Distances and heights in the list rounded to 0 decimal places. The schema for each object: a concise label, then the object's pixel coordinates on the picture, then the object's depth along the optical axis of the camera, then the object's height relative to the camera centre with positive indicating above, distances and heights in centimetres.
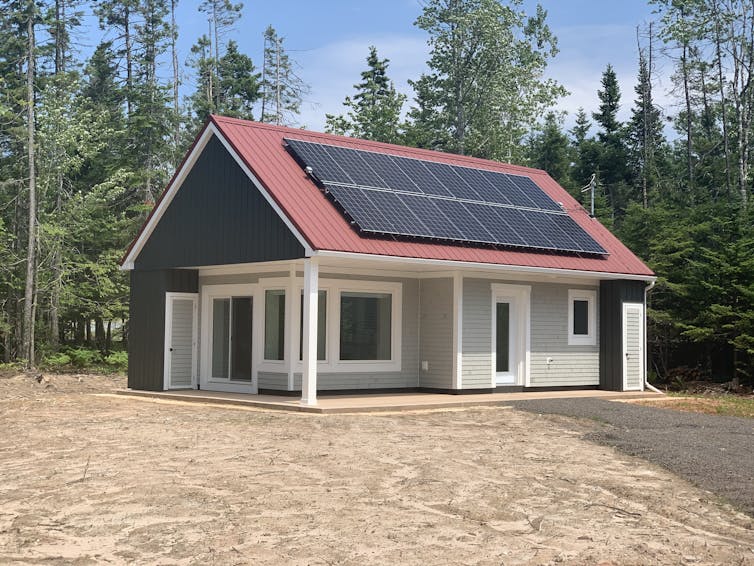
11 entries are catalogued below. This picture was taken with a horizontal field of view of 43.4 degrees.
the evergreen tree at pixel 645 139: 4403 +1004
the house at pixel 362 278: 1717 +101
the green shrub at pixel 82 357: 3009 -102
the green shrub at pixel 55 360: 2927 -109
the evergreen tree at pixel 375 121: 4272 +948
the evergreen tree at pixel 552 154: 5234 +975
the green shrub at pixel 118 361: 3053 -115
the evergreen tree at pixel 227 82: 4400 +1170
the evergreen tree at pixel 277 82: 4588 +1187
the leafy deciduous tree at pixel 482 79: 4003 +1090
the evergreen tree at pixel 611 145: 4884 +979
